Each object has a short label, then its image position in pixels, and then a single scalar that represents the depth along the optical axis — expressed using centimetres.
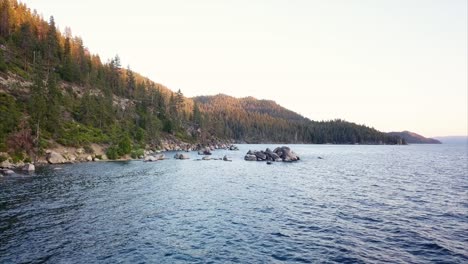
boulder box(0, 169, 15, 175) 5544
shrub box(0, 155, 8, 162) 6212
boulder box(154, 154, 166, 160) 10152
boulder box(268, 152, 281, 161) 10451
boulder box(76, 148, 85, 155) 8542
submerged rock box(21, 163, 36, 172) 6086
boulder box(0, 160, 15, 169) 6162
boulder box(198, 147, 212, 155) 13090
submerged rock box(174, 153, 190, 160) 10591
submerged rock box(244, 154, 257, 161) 10554
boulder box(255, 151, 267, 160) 10673
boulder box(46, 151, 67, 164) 7516
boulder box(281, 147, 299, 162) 10431
